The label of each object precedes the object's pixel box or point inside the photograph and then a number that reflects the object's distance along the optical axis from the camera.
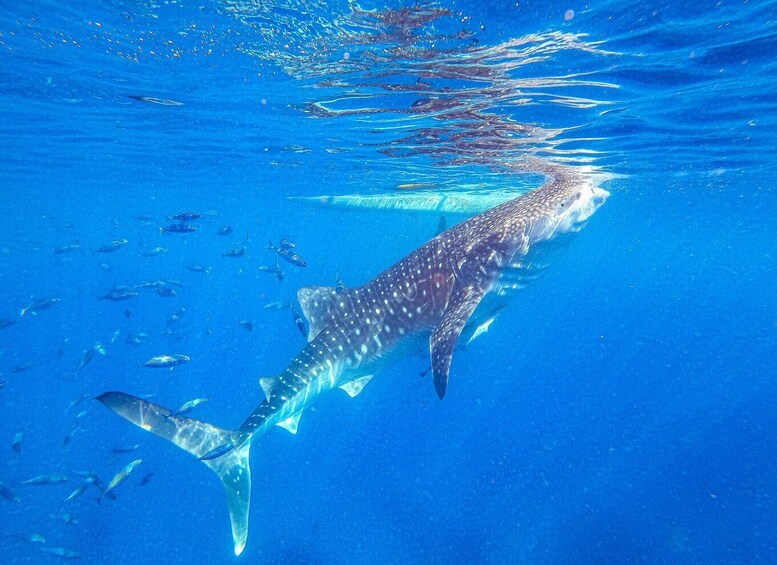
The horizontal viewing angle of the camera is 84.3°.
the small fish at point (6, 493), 8.76
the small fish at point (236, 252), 12.53
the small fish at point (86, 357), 10.57
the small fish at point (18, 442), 9.72
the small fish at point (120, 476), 7.21
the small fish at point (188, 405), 7.26
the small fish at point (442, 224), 11.32
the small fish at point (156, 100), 11.93
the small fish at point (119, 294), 11.43
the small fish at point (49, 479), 8.10
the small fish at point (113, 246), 12.80
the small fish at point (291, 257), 10.15
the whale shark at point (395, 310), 6.41
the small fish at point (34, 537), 8.62
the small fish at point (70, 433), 10.08
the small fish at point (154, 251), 14.65
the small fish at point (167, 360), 8.75
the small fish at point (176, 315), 13.59
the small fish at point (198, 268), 14.01
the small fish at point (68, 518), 9.32
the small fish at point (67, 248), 14.81
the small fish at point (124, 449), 9.00
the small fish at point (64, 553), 8.34
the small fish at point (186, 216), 10.50
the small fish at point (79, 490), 8.29
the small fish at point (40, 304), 12.23
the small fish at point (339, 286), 7.79
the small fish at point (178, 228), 10.59
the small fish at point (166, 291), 12.38
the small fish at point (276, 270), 12.05
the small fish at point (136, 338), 12.19
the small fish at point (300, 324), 8.39
